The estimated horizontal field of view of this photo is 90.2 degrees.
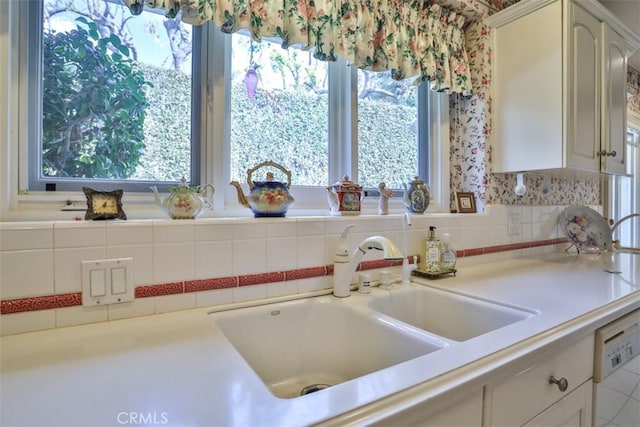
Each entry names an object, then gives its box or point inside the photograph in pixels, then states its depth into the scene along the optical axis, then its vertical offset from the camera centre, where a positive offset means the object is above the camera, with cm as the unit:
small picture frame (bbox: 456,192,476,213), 169 +6
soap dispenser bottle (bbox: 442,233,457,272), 133 -18
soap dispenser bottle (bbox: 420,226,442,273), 131 -17
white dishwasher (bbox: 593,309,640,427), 89 -48
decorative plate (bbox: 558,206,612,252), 184 -9
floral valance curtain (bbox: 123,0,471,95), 102 +71
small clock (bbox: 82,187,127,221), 84 +3
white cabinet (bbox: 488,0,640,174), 146 +63
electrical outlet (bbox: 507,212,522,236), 175 -6
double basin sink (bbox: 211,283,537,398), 87 -35
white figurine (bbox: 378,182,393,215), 139 +6
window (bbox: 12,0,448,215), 97 +40
